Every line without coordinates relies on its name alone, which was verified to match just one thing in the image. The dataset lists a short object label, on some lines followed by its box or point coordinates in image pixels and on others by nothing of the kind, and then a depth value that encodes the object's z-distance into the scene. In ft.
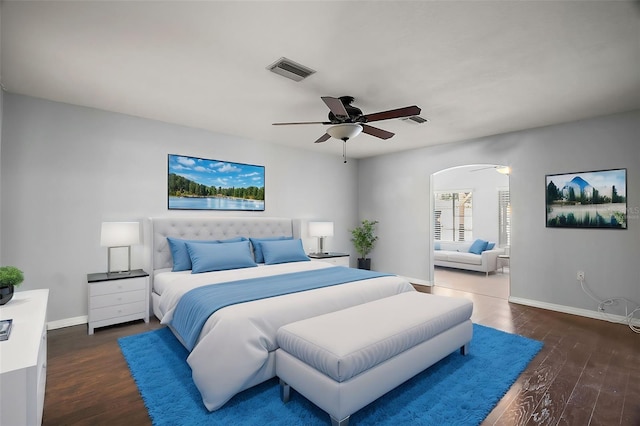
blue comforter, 7.94
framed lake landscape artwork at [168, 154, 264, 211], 14.32
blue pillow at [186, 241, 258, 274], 12.12
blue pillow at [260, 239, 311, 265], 14.35
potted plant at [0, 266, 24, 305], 6.89
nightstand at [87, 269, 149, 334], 11.09
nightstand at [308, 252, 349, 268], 17.81
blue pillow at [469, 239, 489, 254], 24.54
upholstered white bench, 5.92
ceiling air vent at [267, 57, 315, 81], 8.54
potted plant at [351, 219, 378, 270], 21.24
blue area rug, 6.41
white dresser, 4.06
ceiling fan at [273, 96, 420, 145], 9.18
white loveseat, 23.13
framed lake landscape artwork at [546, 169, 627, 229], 12.67
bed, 6.85
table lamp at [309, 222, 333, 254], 18.37
